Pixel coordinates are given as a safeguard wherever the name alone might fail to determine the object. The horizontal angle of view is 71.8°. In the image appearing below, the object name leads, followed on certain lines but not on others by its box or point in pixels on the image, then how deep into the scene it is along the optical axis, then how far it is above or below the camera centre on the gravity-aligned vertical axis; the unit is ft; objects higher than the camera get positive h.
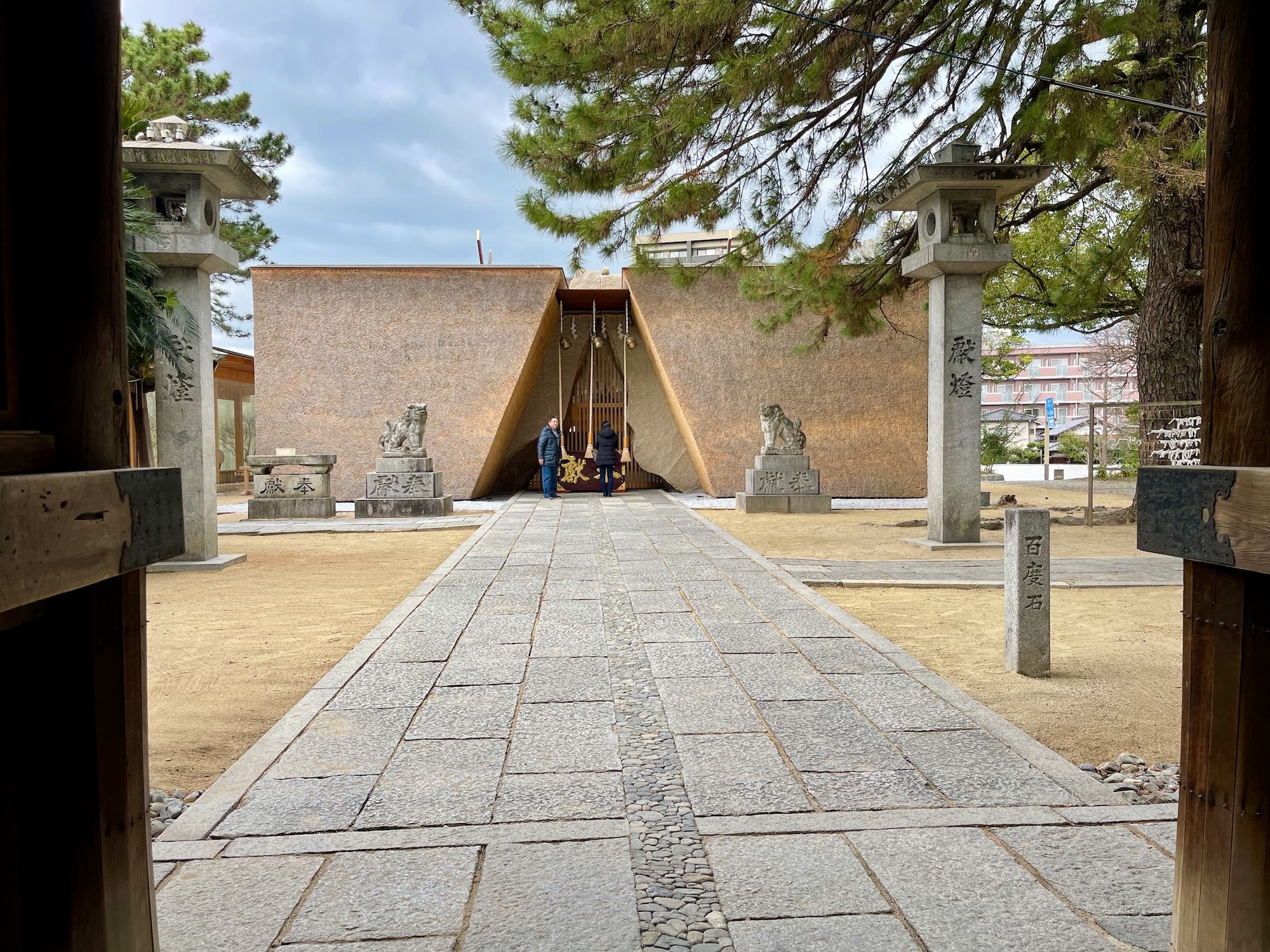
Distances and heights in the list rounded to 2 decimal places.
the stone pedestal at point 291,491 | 39.58 -1.70
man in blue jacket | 47.47 +0.19
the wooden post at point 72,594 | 4.60 -0.77
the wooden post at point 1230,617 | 5.05 -0.97
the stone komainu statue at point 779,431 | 41.01 +1.01
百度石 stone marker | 12.75 -2.08
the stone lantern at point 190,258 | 22.03 +5.07
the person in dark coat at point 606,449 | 48.74 +0.19
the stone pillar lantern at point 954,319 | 24.95 +3.96
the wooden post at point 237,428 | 60.39 +1.75
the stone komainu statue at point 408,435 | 40.83 +0.85
